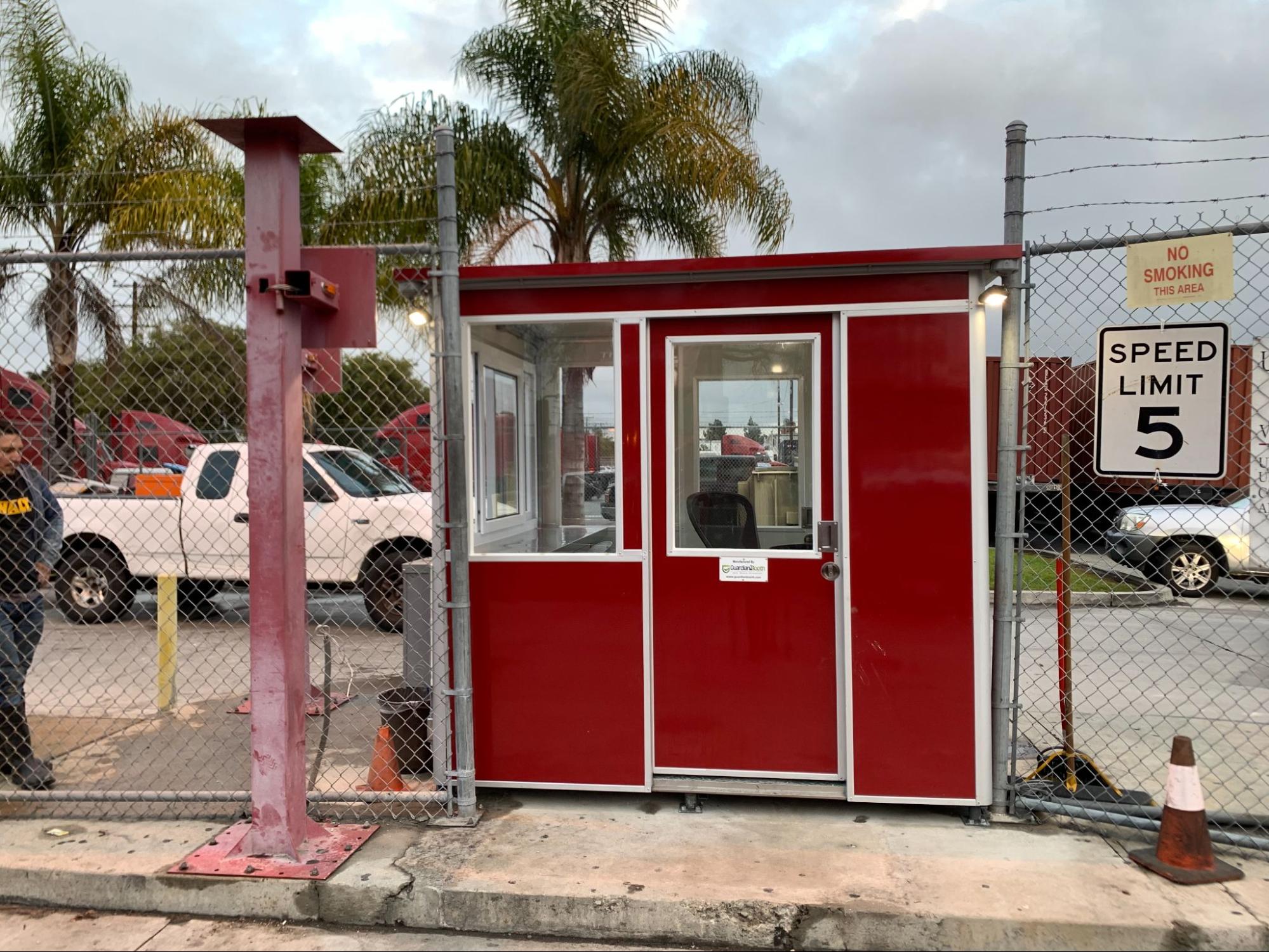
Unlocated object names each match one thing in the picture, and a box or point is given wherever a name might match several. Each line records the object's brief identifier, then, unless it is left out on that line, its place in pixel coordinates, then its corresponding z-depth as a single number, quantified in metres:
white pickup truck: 9.39
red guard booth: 4.35
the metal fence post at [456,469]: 4.22
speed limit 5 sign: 3.95
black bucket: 4.95
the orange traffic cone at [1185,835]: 3.79
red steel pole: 3.86
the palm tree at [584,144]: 10.88
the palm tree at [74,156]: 11.78
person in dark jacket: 4.94
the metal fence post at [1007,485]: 4.31
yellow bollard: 6.50
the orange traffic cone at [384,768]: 4.79
